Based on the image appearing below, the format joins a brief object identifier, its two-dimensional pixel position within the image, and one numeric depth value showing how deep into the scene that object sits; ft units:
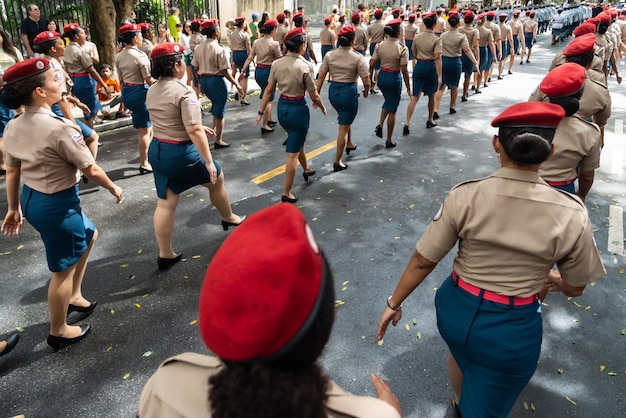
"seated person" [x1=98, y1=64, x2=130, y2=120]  30.78
